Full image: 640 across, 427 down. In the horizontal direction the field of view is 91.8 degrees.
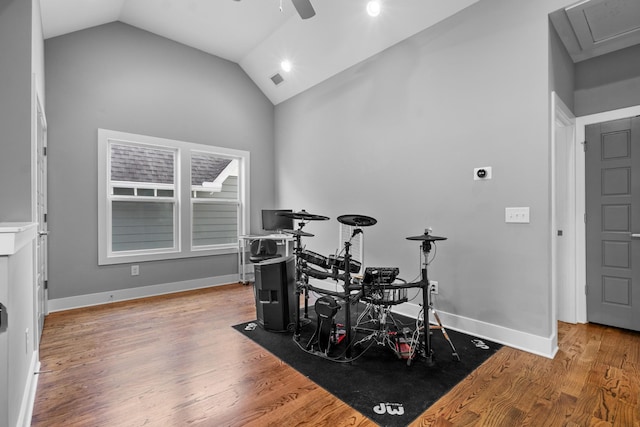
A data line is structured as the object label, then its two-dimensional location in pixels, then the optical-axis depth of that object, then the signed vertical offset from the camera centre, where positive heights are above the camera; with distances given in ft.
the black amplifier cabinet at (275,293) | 9.76 -2.53
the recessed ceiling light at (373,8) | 10.98 +7.34
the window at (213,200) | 15.79 +0.71
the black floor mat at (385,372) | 6.06 -3.75
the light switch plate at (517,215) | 8.59 -0.09
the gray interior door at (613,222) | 9.64 -0.36
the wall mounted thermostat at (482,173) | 9.31 +1.18
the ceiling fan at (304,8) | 7.99 +5.47
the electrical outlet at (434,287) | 10.47 -2.53
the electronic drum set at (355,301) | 7.79 -2.31
